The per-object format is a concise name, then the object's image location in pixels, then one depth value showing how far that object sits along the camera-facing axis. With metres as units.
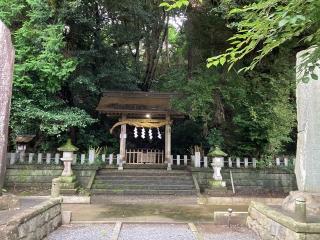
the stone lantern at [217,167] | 11.38
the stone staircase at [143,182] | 11.30
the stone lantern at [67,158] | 11.28
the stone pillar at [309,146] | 5.48
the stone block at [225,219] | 7.10
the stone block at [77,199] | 10.09
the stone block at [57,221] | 6.29
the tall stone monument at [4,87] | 5.16
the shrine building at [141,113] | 14.12
